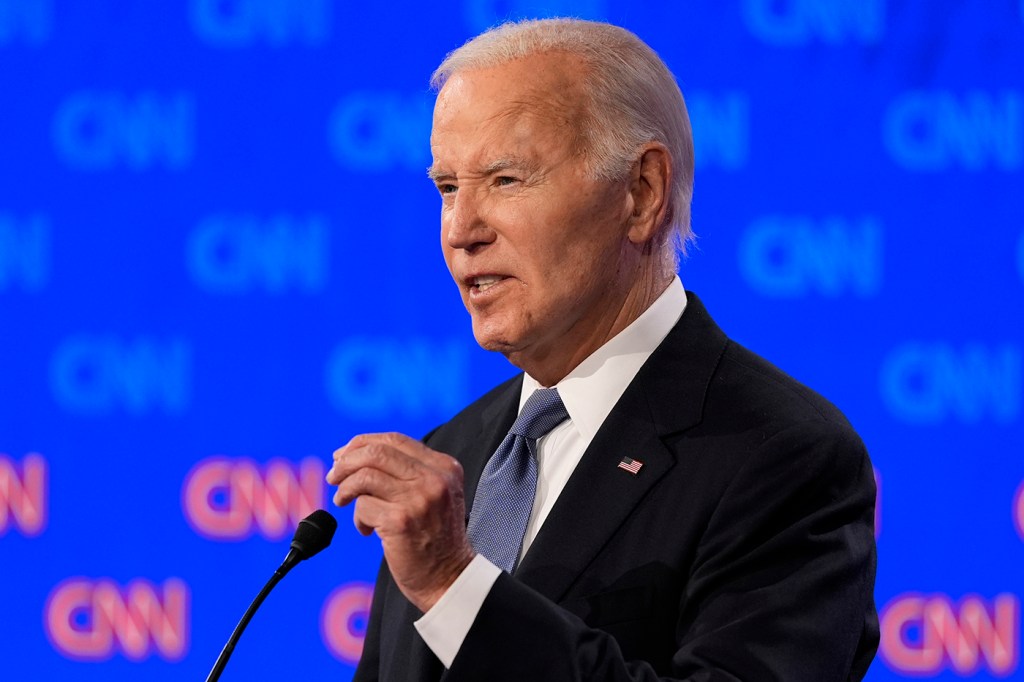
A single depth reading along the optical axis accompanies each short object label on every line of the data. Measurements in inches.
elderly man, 191.2
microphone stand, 192.6
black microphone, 193.4
